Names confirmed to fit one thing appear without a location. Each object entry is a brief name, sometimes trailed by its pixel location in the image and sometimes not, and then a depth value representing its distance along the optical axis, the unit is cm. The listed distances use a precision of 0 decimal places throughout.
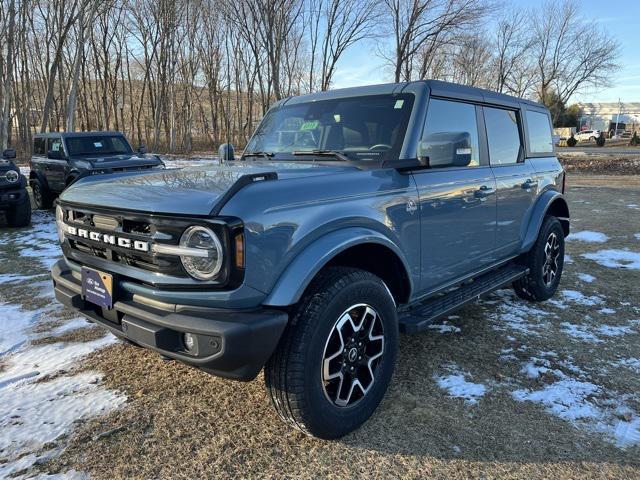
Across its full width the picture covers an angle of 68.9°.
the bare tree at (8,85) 1869
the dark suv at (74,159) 987
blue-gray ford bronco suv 212
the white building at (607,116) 6712
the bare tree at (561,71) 4688
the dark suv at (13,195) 834
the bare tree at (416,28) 2858
